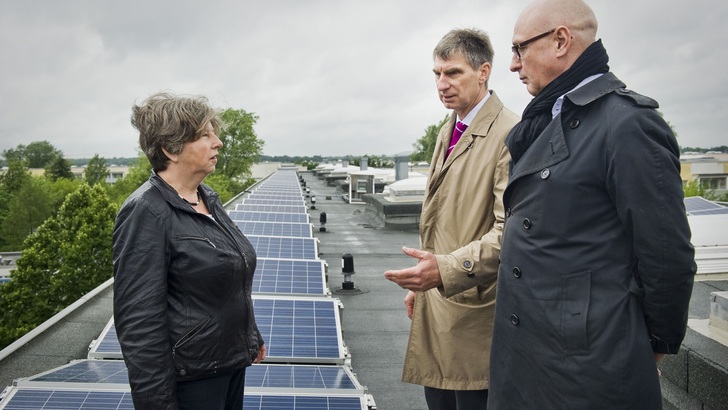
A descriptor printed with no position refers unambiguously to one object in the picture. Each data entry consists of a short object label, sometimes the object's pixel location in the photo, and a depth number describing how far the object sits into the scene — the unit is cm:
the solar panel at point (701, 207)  1161
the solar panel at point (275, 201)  2277
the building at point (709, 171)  8644
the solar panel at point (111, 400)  391
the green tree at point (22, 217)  7638
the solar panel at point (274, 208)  1875
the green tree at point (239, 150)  10262
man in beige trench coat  333
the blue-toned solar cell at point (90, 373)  438
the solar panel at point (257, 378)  424
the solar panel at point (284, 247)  988
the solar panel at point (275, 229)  1230
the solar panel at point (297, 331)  539
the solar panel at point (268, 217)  1497
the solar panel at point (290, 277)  741
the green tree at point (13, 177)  9454
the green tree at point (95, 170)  14088
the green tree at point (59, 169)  12550
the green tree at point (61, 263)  3158
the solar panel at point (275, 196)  2769
